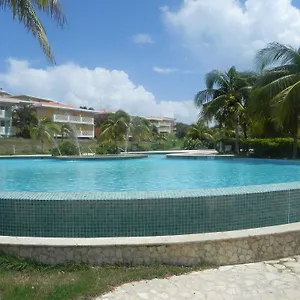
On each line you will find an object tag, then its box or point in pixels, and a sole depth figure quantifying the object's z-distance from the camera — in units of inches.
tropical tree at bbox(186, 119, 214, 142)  1794.9
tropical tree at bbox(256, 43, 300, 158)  706.2
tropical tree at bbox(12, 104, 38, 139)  1668.3
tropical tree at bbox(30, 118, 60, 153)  1299.2
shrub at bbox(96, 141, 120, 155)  1157.6
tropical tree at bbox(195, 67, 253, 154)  1003.3
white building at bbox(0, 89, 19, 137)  1627.1
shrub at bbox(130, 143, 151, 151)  1545.3
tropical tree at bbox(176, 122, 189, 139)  3083.2
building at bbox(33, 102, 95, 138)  1928.5
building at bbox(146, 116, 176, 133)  3420.8
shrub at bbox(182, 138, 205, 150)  1592.0
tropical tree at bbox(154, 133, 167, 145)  2044.3
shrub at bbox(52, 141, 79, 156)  1066.1
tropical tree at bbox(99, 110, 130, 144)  1352.1
